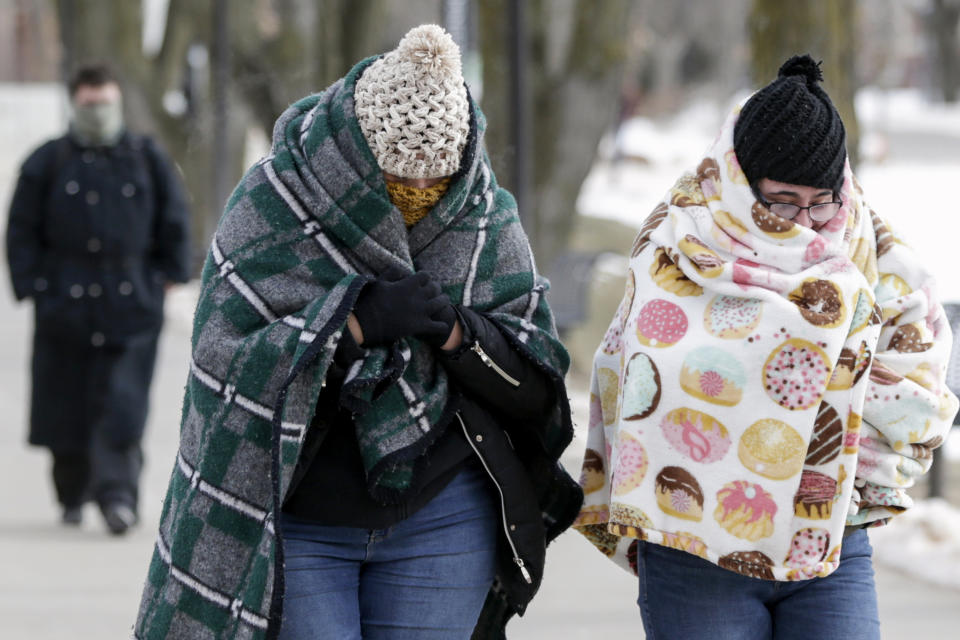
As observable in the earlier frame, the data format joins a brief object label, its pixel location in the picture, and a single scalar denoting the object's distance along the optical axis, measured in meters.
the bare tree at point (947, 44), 104.86
